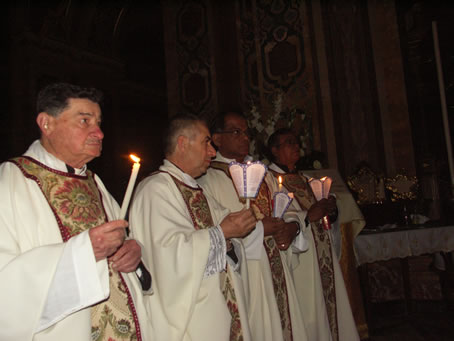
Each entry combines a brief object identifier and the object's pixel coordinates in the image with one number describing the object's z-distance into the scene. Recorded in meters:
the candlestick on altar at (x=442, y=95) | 3.76
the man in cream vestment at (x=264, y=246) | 3.00
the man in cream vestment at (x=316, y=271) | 3.71
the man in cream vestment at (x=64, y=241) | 1.61
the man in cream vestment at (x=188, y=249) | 2.33
